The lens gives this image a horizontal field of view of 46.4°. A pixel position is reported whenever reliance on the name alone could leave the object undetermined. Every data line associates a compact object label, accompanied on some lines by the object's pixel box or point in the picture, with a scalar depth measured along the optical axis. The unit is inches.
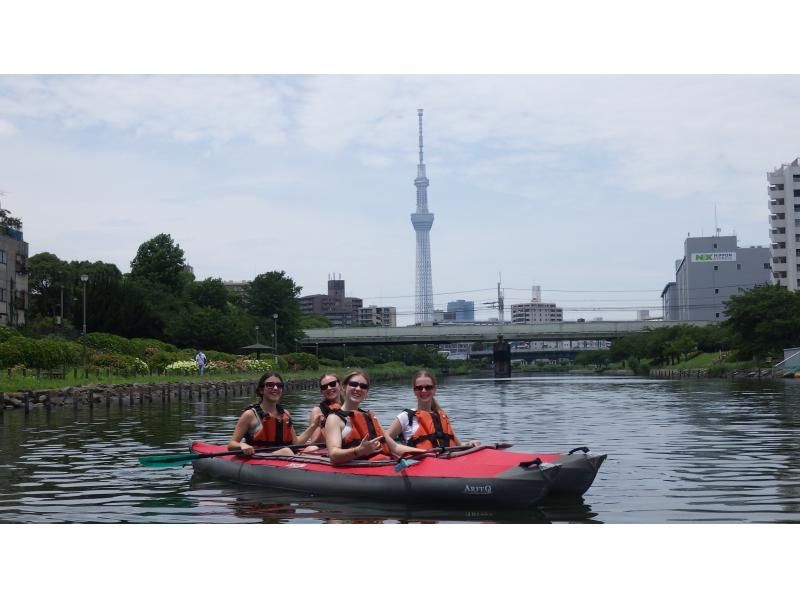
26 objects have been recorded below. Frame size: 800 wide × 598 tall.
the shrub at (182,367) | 2274.9
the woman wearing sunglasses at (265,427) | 641.0
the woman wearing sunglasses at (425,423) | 547.5
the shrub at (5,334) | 1713.8
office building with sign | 6688.0
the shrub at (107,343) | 2249.0
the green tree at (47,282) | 3826.3
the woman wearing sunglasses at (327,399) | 593.6
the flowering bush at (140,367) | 2064.5
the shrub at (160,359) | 2264.9
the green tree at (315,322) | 5623.5
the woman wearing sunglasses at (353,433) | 541.0
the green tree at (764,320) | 2822.3
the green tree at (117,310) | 2982.3
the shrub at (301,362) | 3371.1
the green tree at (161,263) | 4121.6
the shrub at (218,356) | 2726.4
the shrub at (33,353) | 1576.0
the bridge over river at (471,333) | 4544.8
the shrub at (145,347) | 2337.6
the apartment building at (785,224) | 5078.7
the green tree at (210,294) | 4212.6
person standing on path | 2307.5
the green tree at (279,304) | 4244.6
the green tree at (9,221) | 3517.5
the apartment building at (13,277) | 2965.1
